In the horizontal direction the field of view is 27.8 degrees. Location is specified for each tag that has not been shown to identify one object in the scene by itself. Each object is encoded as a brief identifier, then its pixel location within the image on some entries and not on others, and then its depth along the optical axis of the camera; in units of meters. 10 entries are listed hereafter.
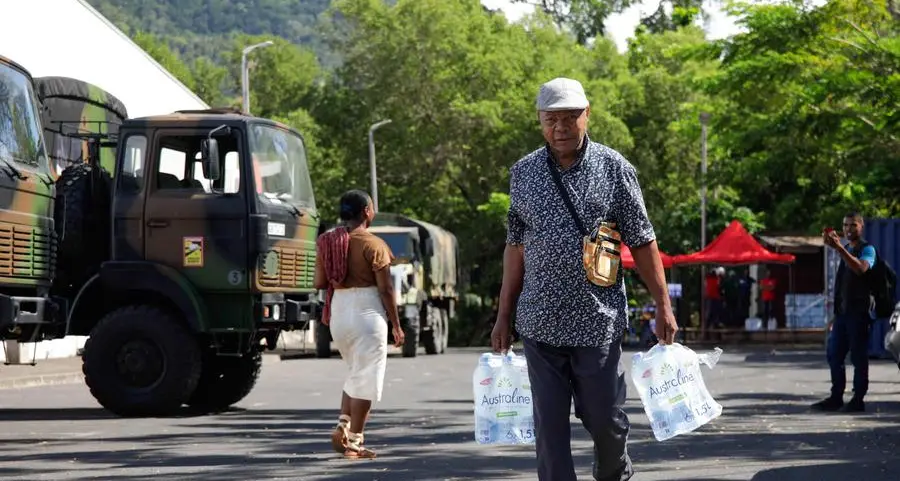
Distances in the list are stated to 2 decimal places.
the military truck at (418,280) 34.25
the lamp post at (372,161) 56.78
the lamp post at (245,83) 43.98
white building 33.66
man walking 7.26
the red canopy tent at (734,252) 41.84
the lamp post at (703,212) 44.67
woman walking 11.79
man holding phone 16.12
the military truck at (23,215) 13.66
